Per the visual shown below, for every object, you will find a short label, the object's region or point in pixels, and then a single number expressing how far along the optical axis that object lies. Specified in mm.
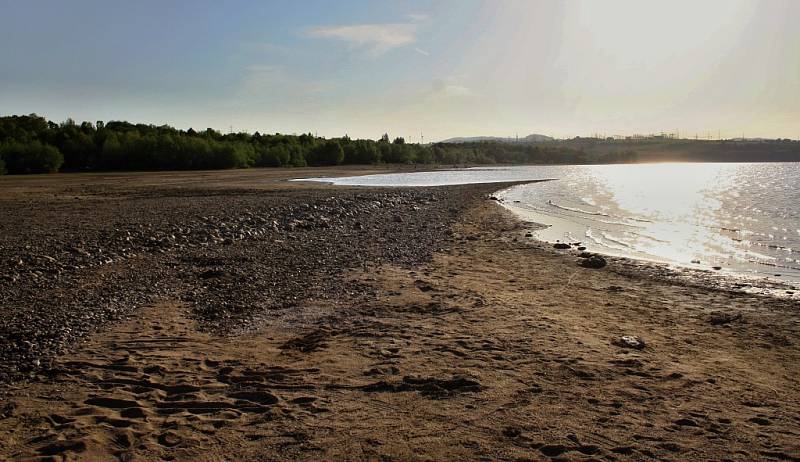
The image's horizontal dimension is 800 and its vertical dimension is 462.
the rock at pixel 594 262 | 14039
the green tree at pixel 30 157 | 58188
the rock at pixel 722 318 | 8955
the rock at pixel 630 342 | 7418
